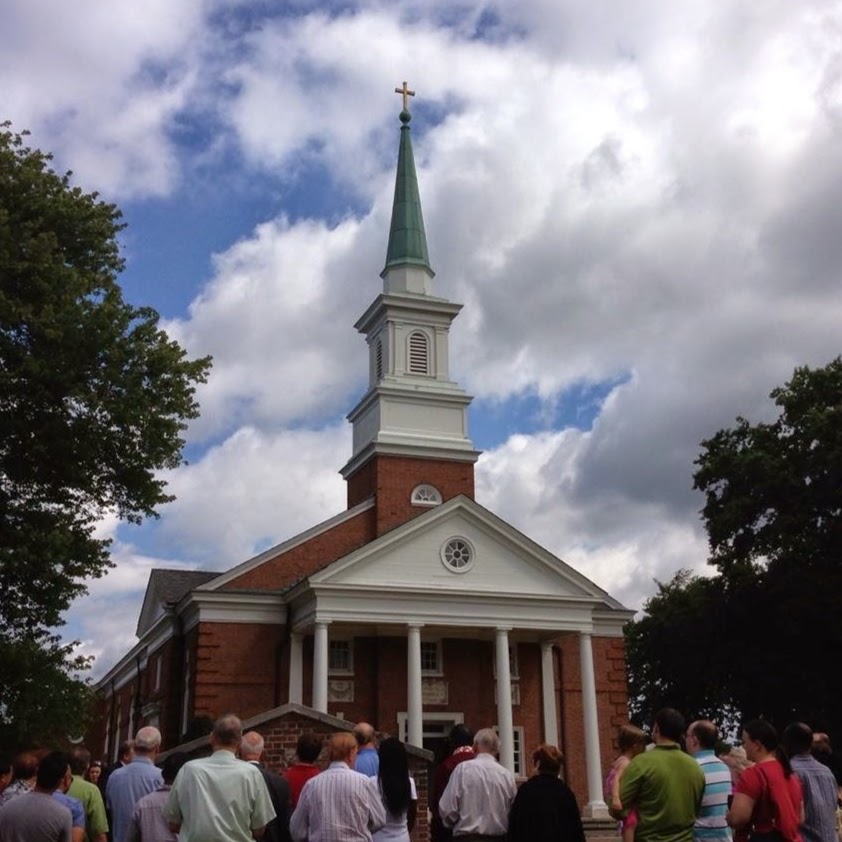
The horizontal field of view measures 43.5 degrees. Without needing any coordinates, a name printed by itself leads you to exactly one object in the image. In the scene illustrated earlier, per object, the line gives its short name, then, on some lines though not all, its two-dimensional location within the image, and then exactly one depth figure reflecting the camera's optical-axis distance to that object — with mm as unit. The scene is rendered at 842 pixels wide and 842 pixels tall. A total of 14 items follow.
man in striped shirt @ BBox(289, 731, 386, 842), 7391
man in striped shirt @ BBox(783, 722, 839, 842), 8070
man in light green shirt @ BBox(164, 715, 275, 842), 6477
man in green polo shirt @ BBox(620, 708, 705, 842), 7223
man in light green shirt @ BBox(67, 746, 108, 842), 8891
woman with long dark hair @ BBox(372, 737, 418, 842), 8195
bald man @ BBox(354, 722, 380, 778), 9289
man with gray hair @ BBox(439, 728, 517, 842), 8039
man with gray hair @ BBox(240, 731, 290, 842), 7680
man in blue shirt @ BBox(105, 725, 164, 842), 8538
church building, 28766
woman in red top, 7219
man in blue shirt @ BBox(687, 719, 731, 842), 7617
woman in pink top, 7871
